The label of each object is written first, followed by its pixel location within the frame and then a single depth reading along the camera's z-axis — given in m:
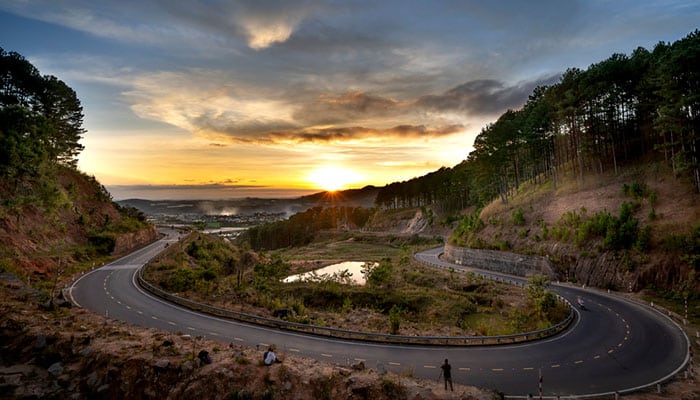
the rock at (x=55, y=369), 17.38
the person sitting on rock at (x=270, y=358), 16.55
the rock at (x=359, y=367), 17.00
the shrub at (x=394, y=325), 26.50
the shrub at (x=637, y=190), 44.50
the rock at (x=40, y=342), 19.08
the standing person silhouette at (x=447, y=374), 15.48
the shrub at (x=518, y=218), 57.08
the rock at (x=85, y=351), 18.04
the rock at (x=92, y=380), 16.55
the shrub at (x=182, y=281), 34.88
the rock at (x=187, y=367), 16.11
